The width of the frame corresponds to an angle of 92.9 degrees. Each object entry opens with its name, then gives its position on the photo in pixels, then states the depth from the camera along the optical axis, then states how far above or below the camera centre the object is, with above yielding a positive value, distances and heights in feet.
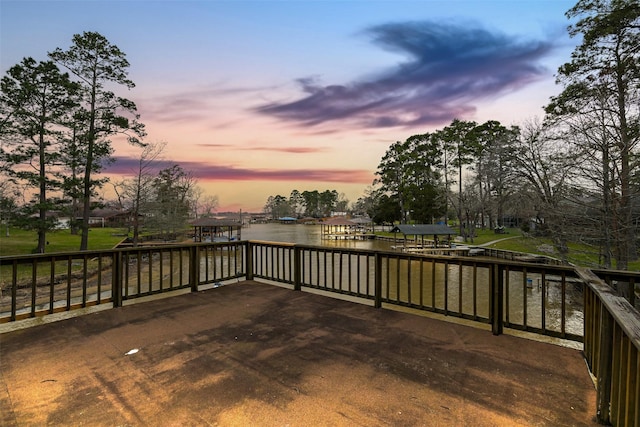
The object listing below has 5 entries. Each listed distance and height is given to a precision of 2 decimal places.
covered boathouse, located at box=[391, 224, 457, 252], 73.41 -3.95
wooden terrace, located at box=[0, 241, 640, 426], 5.64 -3.76
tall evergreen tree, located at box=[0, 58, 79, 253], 40.88 +11.93
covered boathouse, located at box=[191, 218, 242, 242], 85.08 -2.98
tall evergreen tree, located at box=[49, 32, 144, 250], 45.29 +18.22
